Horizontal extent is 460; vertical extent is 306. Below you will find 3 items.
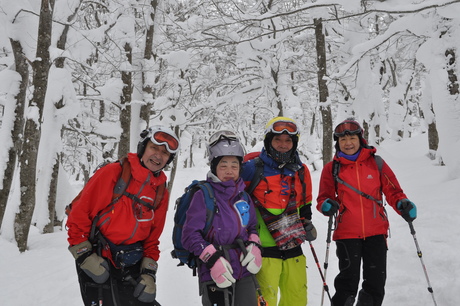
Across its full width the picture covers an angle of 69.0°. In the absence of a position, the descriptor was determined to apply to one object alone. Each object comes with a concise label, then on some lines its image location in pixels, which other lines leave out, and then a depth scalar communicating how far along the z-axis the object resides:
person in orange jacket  3.35
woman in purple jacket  2.78
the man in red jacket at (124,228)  2.83
